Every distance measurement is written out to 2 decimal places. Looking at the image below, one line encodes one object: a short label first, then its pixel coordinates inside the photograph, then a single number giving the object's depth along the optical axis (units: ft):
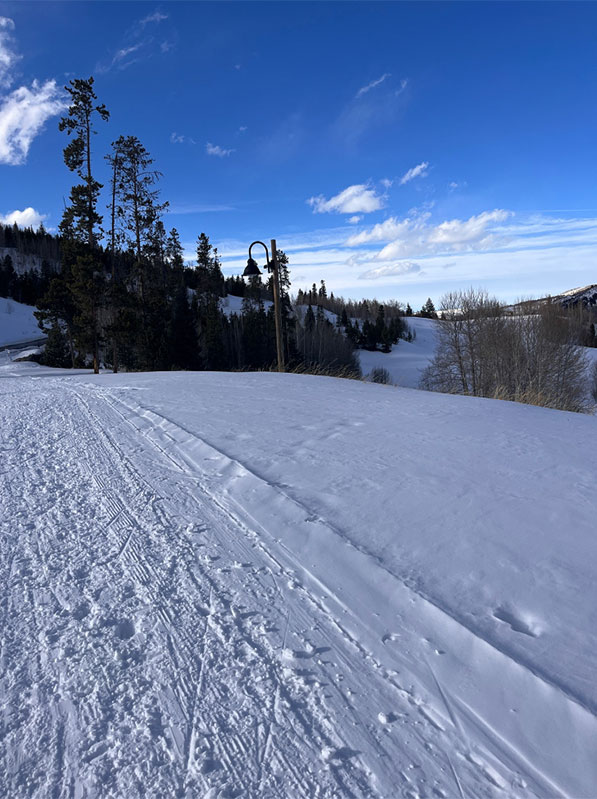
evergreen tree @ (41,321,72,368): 111.46
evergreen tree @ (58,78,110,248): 72.84
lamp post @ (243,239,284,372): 50.08
